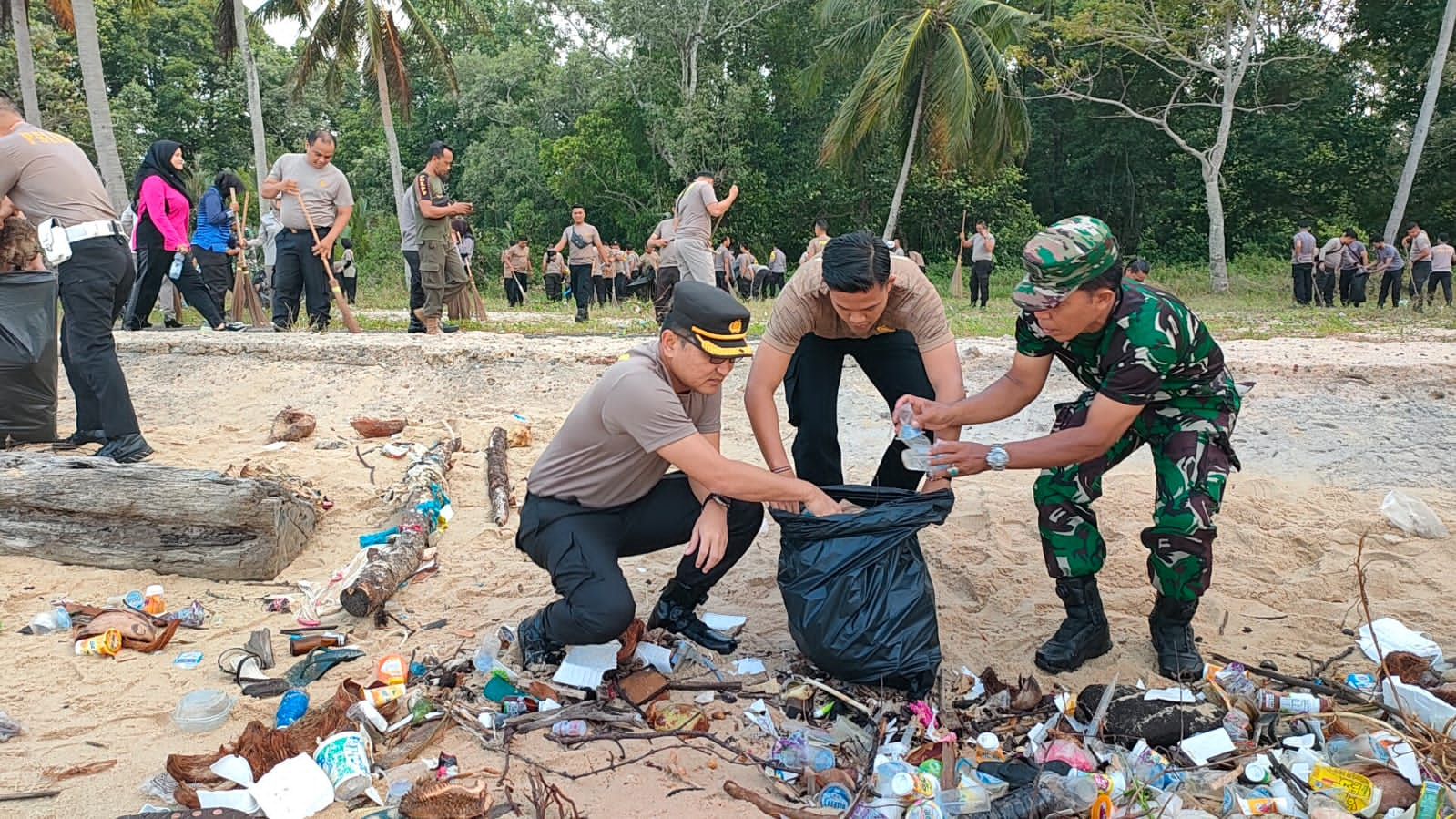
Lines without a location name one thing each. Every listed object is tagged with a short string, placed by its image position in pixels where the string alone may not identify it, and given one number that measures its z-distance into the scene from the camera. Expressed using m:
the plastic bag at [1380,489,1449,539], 4.22
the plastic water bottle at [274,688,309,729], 2.78
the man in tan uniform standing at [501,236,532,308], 17.45
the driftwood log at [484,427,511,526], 4.88
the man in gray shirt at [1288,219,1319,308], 15.34
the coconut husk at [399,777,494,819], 2.26
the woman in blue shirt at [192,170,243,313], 8.87
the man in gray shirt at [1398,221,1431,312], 15.05
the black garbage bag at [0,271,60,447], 4.98
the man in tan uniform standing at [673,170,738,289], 8.75
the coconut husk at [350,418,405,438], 5.98
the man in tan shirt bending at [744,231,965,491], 3.07
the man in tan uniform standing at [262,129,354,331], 8.10
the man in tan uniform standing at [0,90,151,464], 4.71
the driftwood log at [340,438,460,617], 3.53
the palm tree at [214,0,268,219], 16.22
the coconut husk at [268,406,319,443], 5.86
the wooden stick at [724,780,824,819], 2.29
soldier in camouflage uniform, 2.74
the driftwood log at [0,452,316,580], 4.00
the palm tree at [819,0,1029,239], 18.88
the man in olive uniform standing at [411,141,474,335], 8.37
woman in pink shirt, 7.74
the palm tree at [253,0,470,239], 17.61
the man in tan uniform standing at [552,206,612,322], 12.80
